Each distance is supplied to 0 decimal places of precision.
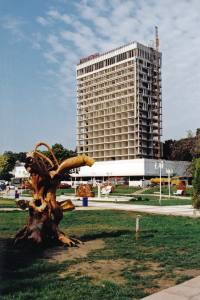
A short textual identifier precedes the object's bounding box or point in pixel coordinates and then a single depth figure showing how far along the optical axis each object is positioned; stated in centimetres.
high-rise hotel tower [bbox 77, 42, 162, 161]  12144
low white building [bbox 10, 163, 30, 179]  12121
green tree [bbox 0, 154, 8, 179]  11086
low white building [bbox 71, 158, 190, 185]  10719
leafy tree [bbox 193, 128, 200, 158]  6562
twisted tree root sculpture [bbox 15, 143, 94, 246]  1212
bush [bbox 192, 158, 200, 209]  2252
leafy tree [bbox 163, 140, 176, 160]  12625
